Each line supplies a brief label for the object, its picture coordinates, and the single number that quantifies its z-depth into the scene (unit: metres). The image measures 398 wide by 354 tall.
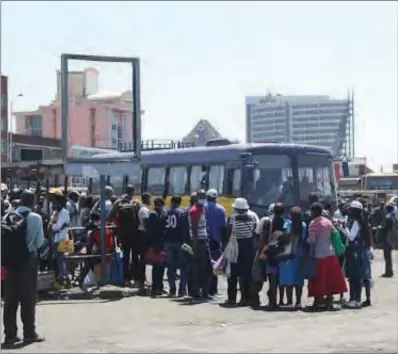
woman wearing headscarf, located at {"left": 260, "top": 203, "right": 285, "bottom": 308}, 13.25
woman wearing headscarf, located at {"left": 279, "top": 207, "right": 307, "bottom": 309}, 13.32
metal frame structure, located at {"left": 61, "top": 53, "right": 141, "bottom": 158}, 14.98
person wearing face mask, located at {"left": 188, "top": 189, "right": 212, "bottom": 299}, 14.08
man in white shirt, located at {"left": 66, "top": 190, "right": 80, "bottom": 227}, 17.06
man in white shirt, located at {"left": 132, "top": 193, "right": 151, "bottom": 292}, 14.85
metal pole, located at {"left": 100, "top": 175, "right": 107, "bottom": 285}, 14.50
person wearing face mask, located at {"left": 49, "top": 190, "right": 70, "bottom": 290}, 13.91
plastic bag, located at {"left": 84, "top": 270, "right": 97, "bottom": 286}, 15.08
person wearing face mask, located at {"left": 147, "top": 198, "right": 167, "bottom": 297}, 14.48
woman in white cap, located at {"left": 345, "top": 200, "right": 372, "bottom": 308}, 13.66
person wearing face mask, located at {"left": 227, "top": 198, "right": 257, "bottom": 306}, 13.72
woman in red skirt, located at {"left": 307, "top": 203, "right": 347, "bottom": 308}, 13.25
